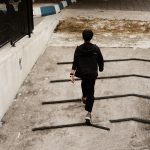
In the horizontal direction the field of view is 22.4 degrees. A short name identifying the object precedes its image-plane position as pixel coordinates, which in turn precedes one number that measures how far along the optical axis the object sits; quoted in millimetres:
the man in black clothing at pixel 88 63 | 7086
